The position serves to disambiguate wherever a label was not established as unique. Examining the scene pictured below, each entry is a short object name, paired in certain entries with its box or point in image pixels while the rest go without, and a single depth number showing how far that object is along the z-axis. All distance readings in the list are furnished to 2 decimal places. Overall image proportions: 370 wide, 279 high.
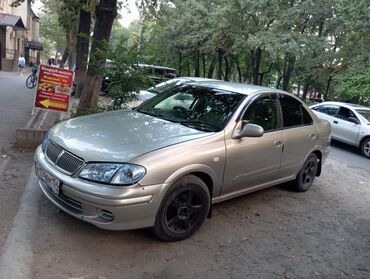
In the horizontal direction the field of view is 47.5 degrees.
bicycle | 19.52
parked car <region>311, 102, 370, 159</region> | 12.43
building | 33.81
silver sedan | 3.84
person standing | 33.62
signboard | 8.36
